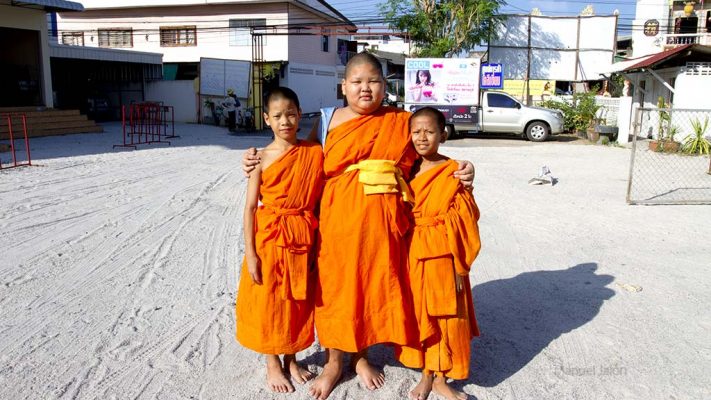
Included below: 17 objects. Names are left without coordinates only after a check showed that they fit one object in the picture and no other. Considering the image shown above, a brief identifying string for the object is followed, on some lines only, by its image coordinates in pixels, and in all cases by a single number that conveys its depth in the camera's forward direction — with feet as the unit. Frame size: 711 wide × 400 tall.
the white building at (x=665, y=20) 84.09
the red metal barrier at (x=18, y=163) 33.37
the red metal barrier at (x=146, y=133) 47.95
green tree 76.33
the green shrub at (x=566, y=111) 64.69
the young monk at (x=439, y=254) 8.95
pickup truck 58.08
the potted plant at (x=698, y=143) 44.93
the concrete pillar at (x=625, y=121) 56.03
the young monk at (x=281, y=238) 9.08
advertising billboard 58.03
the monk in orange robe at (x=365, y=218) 8.84
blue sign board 60.08
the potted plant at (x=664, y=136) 46.93
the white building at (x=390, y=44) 163.53
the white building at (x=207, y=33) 88.07
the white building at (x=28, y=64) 59.47
